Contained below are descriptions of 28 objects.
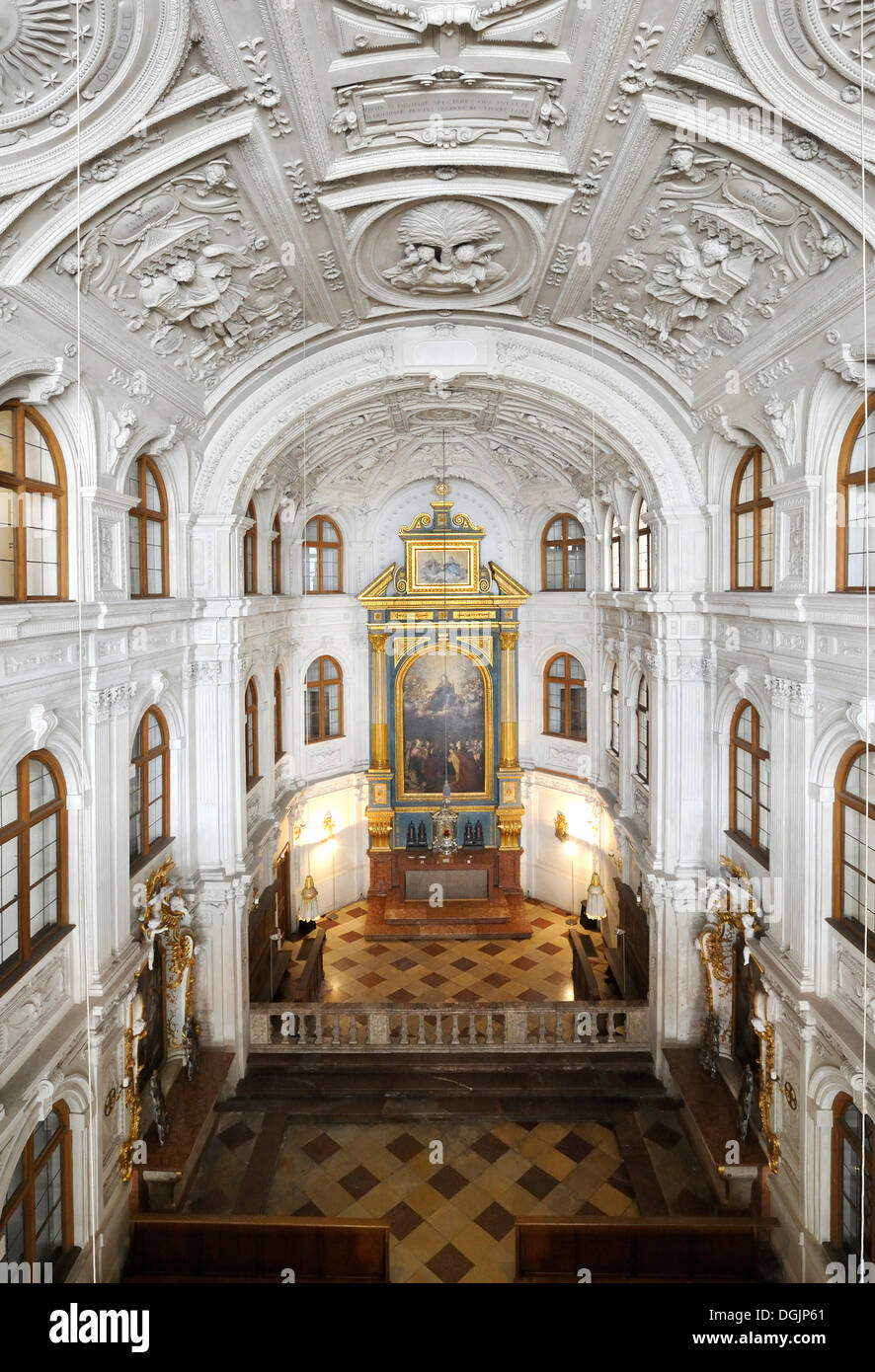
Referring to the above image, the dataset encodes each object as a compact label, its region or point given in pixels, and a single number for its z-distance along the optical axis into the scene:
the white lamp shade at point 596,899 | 12.62
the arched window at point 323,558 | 17.14
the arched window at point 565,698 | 17.16
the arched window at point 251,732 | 12.64
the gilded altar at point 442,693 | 17.39
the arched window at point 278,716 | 14.85
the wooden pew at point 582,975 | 12.27
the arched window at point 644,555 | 12.02
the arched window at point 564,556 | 17.03
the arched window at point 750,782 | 8.94
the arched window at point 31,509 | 6.29
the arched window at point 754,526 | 8.77
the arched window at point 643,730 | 12.58
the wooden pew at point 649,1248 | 7.65
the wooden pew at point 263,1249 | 7.69
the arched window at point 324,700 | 17.00
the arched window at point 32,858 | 6.24
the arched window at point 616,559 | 13.79
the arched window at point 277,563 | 14.36
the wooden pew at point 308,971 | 12.55
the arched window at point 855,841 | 6.56
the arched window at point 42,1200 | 6.17
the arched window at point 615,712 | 14.52
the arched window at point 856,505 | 6.61
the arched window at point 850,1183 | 6.47
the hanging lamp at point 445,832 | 15.59
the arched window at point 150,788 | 9.14
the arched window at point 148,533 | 9.05
